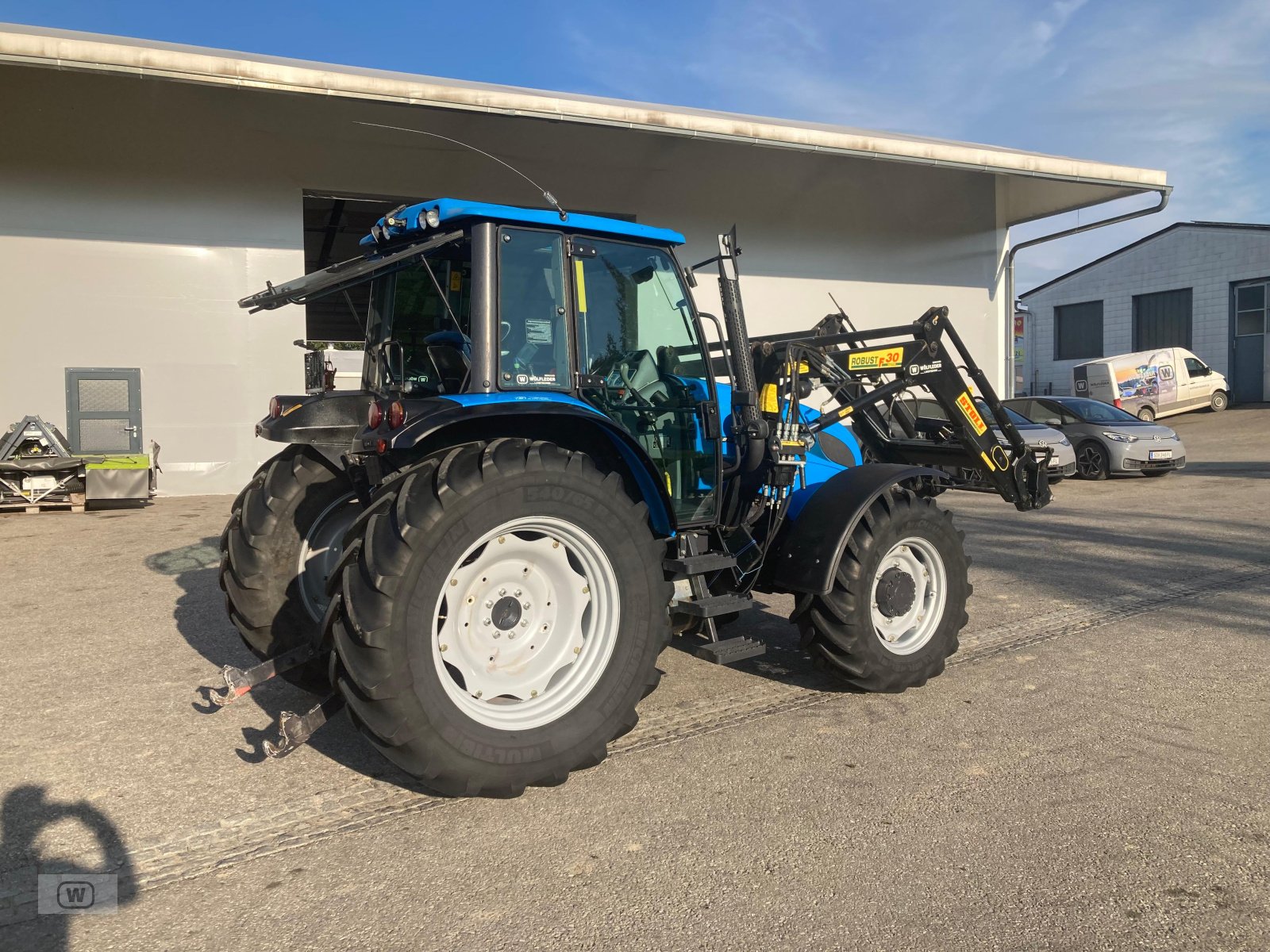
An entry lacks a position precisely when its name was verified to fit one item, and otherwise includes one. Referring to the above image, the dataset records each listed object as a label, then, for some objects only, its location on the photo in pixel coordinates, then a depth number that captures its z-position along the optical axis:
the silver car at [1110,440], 14.34
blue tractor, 3.22
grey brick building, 30.25
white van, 25.05
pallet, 11.18
